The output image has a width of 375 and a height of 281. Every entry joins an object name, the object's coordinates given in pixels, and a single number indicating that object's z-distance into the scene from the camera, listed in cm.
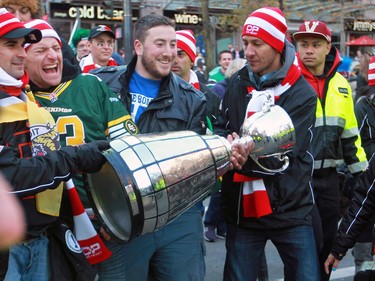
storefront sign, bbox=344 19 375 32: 2817
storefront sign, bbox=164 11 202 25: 2514
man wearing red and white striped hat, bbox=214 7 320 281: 329
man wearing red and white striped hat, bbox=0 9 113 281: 242
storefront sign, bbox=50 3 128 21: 2264
